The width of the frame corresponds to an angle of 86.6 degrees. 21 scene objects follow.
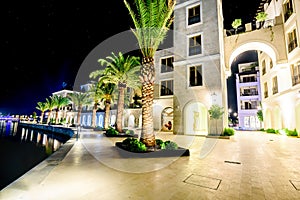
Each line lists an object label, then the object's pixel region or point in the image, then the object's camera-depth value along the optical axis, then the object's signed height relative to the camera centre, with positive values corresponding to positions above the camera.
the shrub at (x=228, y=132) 15.29 -1.18
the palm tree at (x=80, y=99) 33.31 +3.84
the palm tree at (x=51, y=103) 44.07 +3.75
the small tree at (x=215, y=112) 14.96 +0.71
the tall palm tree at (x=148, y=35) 8.63 +4.82
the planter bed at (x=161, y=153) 7.39 -1.62
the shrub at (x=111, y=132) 16.18 -1.44
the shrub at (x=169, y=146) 7.77 -1.34
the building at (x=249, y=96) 38.53 +6.00
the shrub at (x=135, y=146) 7.77 -1.39
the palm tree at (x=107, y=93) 22.03 +3.40
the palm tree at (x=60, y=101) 42.25 +4.22
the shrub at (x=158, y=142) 8.76 -1.30
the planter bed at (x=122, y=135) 15.89 -1.69
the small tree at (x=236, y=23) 18.22 +11.05
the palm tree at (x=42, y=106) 49.91 +3.33
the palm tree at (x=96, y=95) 22.31 +3.27
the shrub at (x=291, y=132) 15.79 -1.16
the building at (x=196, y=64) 16.67 +6.07
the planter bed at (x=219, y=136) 14.88 -1.59
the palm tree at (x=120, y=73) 17.41 +5.07
